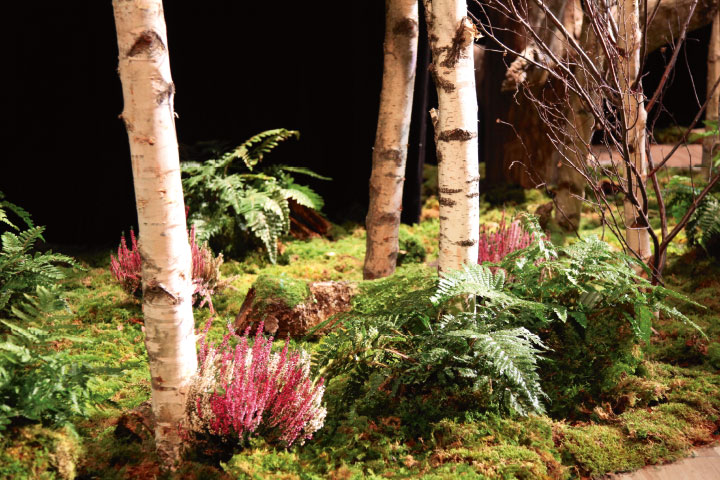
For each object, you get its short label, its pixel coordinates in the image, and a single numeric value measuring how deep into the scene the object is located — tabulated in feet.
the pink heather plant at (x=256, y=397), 9.11
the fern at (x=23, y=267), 12.75
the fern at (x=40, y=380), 8.11
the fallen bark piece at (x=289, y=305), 14.39
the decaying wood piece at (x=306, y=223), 23.24
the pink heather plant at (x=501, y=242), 16.84
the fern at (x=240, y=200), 19.99
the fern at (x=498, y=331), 10.52
